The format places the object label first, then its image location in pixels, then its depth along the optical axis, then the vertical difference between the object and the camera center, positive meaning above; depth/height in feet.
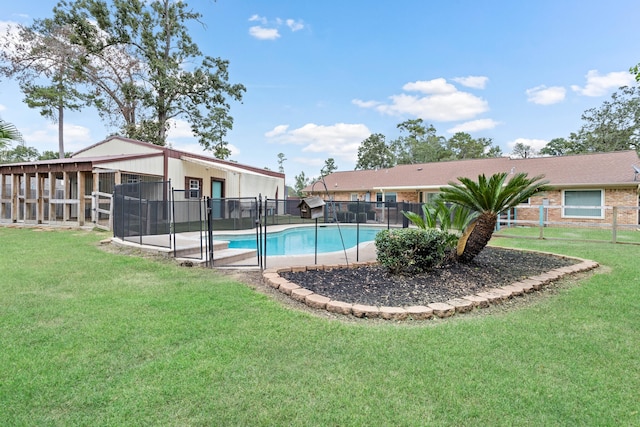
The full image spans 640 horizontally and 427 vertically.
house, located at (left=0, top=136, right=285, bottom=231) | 41.22 +4.89
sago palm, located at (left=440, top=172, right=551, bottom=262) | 17.79 +0.49
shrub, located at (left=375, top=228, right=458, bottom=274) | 17.37 -2.21
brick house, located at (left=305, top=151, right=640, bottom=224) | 50.96 +5.27
